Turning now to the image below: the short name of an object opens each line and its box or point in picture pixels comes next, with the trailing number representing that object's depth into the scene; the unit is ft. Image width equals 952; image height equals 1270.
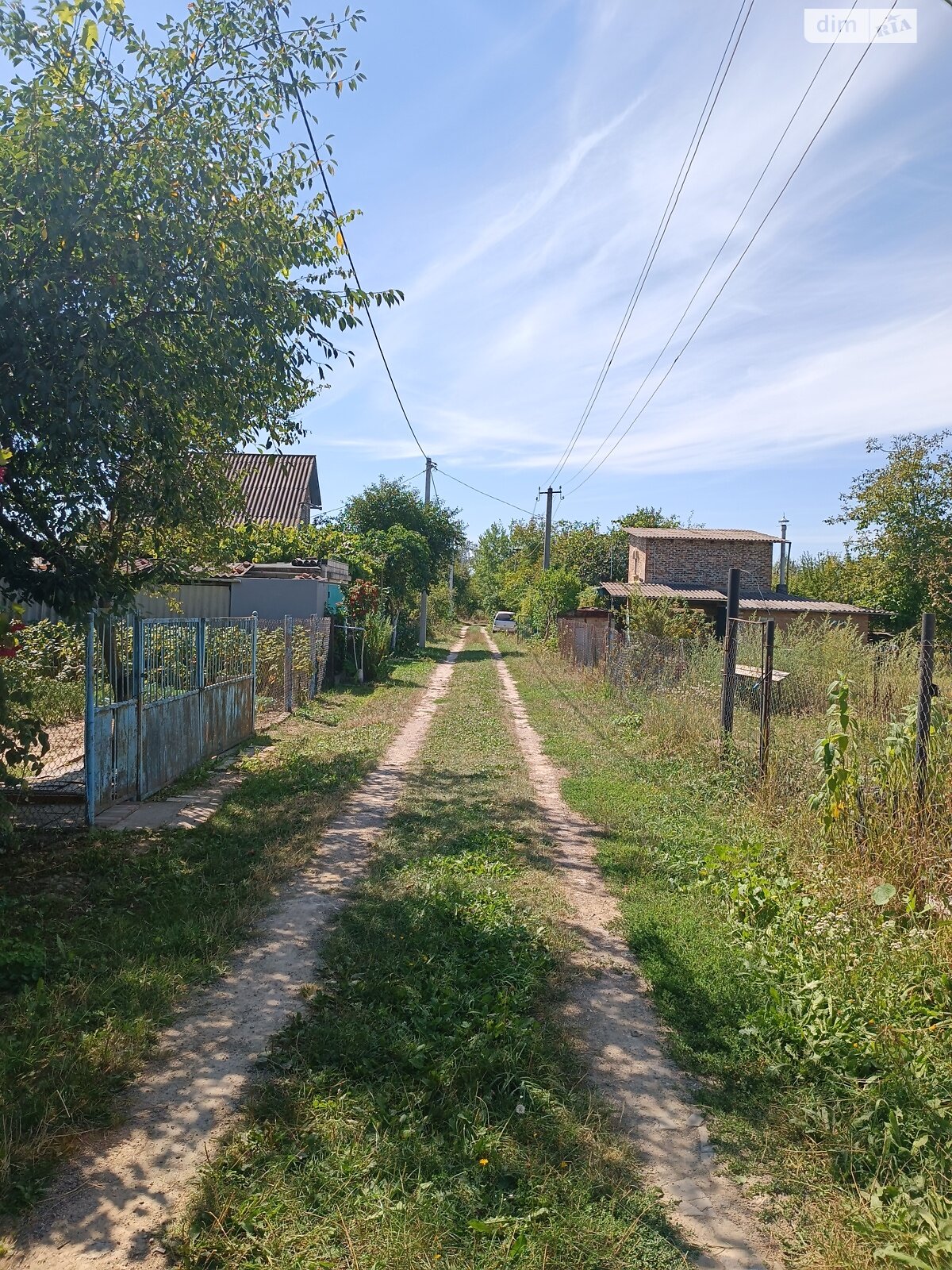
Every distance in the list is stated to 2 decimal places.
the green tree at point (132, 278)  17.35
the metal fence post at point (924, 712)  17.06
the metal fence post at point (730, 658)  30.35
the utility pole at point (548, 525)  125.59
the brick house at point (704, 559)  113.60
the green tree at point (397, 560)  91.20
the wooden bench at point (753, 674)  37.57
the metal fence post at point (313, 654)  54.75
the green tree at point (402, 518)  106.42
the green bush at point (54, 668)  24.94
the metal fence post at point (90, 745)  23.24
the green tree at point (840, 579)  108.99
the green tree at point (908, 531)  102.32
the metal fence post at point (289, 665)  49.44
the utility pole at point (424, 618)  109.50
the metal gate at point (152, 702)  24.79
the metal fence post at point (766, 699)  25.26
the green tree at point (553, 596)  102.12
